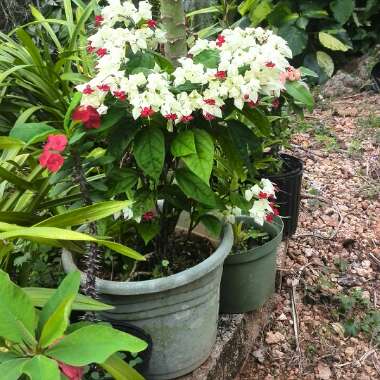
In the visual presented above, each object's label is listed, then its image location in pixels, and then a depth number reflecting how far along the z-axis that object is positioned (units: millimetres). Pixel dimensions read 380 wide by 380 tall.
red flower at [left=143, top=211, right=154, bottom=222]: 1480
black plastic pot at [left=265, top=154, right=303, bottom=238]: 2352
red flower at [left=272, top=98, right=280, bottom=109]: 1529
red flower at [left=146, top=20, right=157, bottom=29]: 1382
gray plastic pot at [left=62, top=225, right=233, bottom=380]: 1412
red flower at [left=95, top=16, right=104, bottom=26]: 1421
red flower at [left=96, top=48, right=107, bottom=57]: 1303
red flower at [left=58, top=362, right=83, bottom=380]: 946
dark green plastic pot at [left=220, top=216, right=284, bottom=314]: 1871
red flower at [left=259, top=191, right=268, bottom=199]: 1607
